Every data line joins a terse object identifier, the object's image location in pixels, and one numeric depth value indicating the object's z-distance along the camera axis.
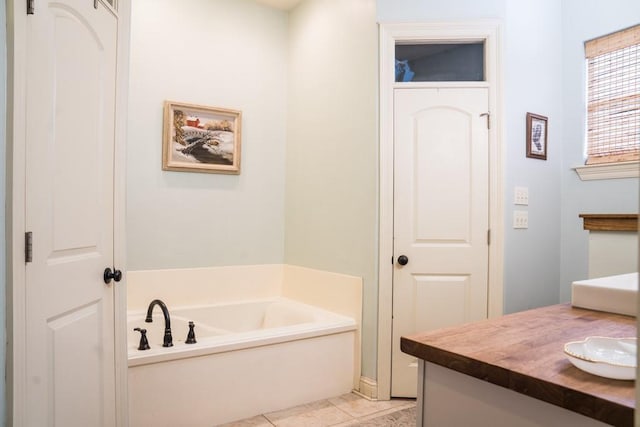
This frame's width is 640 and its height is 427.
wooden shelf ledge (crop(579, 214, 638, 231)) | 1.88
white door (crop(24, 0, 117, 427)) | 1.32
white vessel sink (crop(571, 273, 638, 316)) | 1.25
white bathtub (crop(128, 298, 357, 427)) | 2.22
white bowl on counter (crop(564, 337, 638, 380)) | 0.74
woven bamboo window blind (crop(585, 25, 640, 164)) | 2.97
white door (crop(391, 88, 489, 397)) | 2.74
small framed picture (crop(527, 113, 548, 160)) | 2.93
